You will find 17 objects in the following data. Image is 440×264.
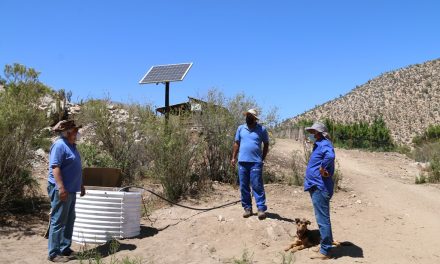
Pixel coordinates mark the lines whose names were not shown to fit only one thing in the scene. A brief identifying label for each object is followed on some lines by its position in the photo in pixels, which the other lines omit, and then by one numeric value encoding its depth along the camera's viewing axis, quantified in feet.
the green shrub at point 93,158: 35.40
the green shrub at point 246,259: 19.20
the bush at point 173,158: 30.63
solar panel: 37.42
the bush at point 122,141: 35.70
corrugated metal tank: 22.75
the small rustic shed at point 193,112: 35.53
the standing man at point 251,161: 24.39
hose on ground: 27.91
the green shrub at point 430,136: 114.93
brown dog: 21.36
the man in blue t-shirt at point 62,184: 19.19
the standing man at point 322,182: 20.03
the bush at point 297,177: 37.32
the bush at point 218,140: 35.73
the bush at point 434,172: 45.42
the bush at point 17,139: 25.02
